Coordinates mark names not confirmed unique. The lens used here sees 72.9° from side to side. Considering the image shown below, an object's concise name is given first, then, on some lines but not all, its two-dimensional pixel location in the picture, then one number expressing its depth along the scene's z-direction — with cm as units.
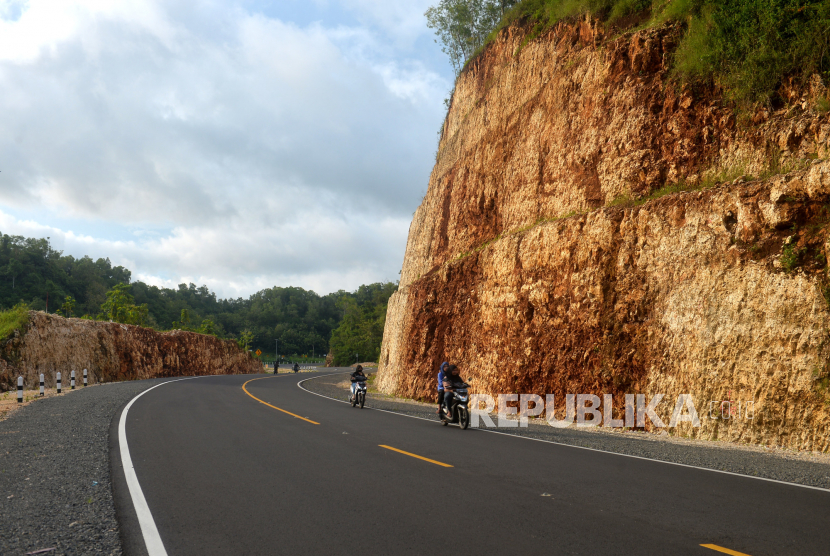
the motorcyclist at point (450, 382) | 1514
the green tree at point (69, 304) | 5697
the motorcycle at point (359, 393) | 2034
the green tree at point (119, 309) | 6034
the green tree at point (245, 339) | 10108
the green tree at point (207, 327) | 8212
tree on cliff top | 3959
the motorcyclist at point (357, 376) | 2047
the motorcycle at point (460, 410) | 1467
